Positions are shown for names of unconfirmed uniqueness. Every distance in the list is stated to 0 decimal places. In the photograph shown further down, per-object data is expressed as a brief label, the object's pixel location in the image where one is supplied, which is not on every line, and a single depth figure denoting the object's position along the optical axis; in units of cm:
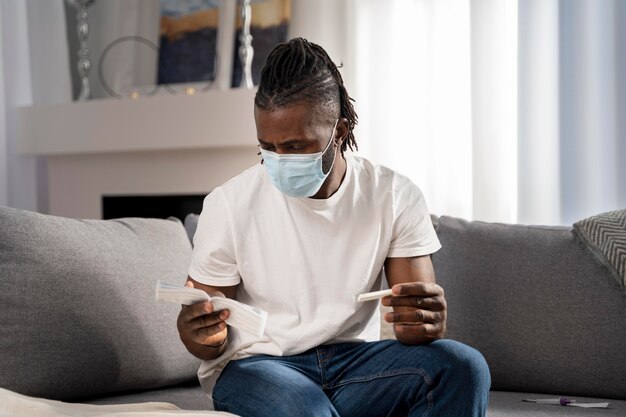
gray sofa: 186
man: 160
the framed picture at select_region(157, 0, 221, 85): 397
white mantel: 373
